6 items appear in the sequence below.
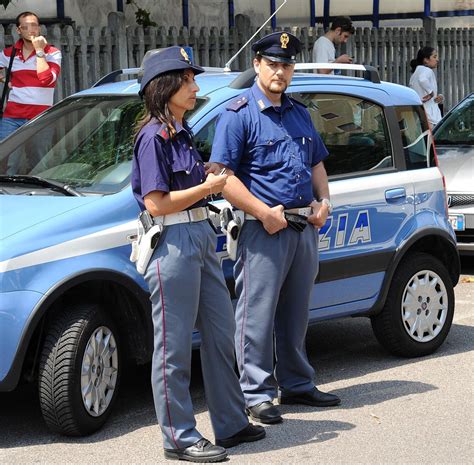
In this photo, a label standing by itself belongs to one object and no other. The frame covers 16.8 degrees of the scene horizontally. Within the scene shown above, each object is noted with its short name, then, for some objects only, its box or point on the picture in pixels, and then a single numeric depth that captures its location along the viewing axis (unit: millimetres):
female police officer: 6810
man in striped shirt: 12737
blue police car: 7282
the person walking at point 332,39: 17709
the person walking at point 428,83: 18633
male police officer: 7734
